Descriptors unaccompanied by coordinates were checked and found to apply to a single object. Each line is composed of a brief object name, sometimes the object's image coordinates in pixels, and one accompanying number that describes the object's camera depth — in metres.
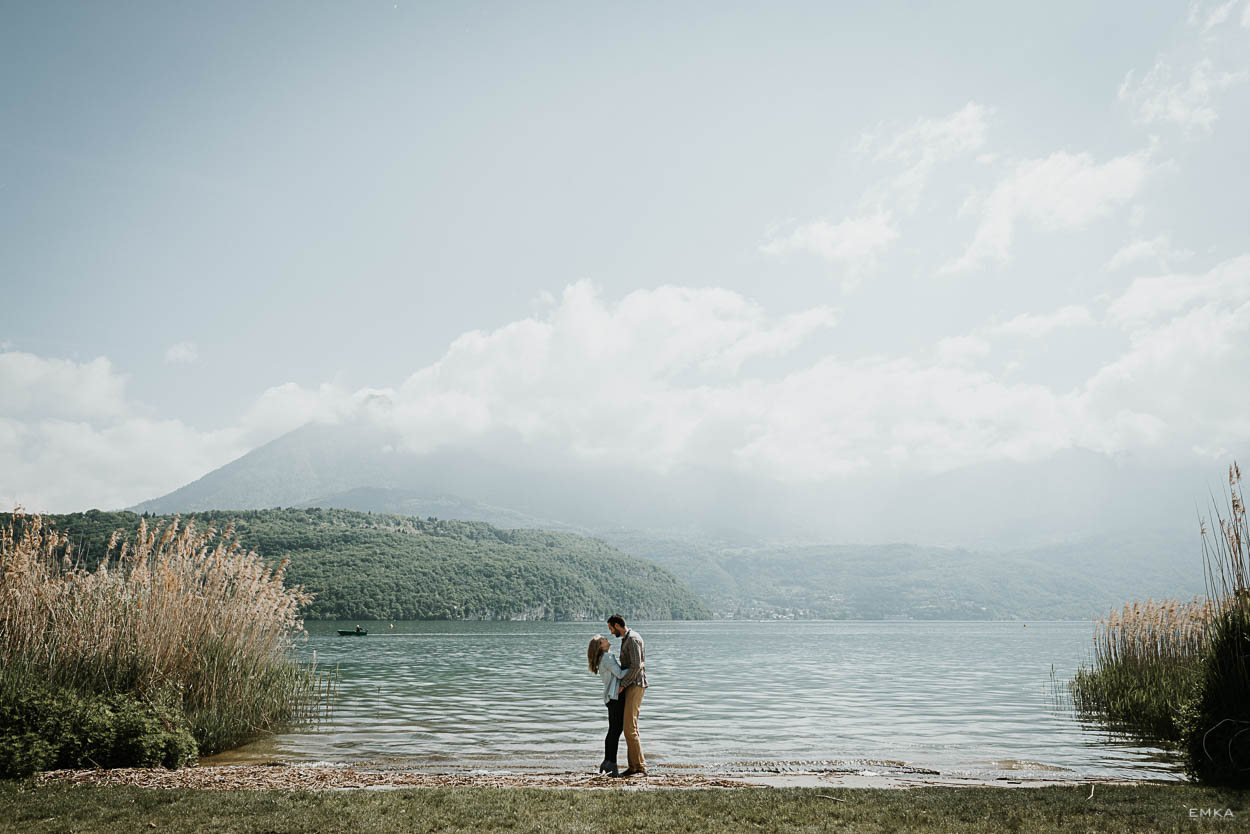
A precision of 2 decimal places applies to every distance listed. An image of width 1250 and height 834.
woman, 13.70
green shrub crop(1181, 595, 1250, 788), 11.47
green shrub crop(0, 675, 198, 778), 11.96
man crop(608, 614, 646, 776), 13.46
